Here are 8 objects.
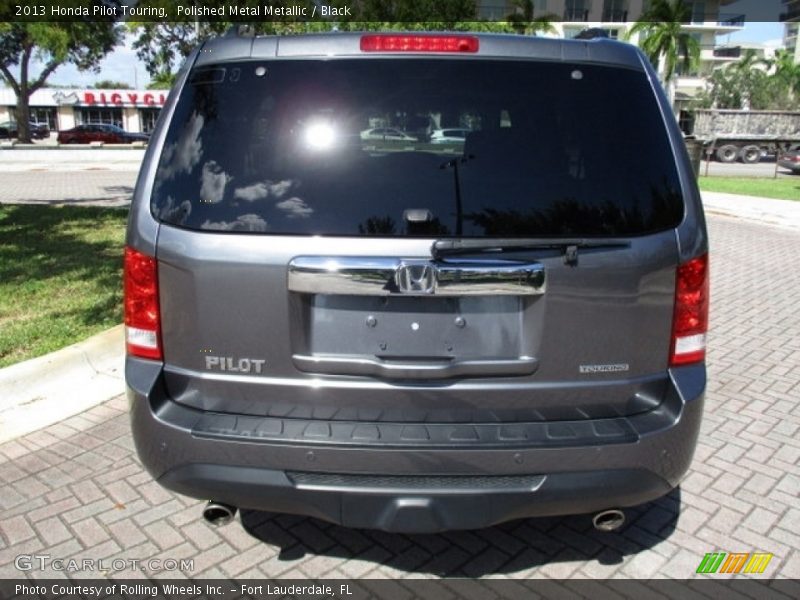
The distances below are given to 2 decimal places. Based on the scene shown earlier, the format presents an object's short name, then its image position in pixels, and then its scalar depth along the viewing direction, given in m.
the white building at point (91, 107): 64.06
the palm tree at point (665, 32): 43.53
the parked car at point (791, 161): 28.25
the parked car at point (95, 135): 43.53
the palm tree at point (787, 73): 60.60
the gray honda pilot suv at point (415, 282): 2.24
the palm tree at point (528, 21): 32.59
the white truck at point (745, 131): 34.09
